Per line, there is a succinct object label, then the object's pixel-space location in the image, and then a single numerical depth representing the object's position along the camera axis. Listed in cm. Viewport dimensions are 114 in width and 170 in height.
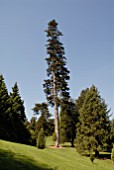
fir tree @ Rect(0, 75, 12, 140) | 3922
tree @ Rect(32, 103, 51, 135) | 4881
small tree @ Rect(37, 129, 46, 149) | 3516
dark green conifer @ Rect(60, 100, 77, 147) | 6138
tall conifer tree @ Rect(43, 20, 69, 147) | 4803
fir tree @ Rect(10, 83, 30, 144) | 4219
